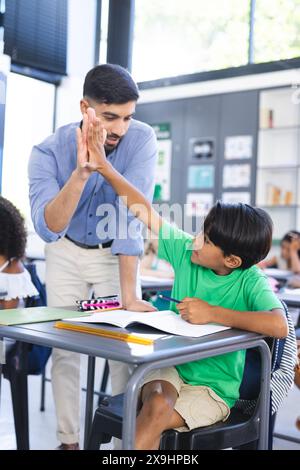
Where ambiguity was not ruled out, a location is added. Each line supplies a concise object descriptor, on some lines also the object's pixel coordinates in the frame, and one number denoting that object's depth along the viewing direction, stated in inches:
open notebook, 51.5
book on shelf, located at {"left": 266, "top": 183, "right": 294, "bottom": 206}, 262.2
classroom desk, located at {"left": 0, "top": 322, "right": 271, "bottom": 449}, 41.9
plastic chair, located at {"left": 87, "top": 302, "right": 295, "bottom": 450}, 53.6
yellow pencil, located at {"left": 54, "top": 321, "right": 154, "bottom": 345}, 46.4
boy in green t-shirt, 53.4
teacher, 66.9
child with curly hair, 84.6
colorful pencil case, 62.9
